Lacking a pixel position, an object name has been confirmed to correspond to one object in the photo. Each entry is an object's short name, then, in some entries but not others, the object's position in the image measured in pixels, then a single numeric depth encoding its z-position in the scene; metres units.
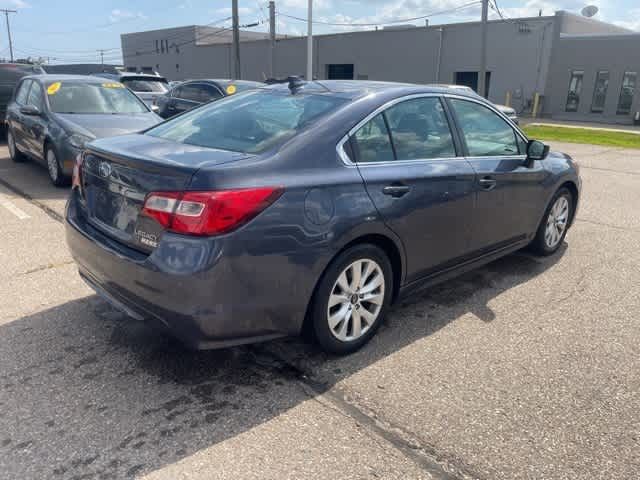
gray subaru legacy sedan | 2.66
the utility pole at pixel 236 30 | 28.58
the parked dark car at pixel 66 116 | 7.35
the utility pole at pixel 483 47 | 24.08
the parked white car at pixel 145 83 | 15.40
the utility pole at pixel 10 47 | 84.69
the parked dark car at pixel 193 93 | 11.81
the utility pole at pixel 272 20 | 33.72
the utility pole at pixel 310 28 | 24.84
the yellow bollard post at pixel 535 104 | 29.56
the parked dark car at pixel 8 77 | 12.02
